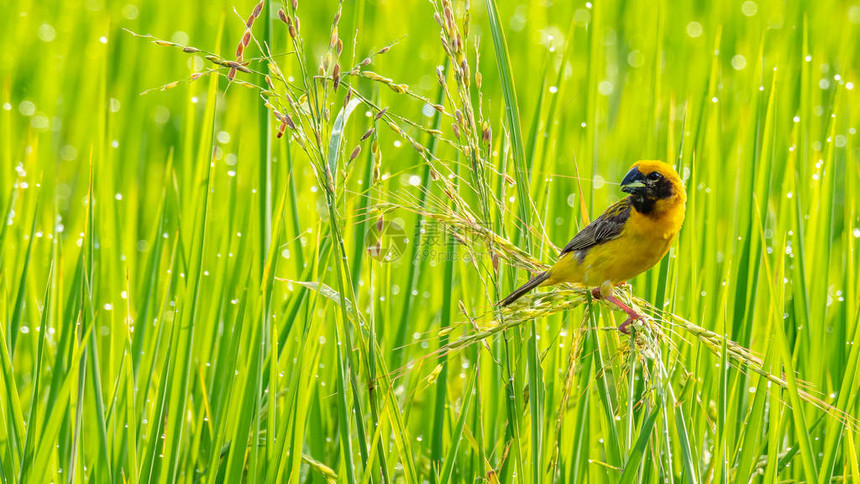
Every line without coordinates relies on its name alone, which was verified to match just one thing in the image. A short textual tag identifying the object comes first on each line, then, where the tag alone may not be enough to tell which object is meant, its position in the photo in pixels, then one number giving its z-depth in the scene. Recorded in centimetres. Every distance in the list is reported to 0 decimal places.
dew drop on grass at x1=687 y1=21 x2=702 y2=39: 1109
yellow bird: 414
